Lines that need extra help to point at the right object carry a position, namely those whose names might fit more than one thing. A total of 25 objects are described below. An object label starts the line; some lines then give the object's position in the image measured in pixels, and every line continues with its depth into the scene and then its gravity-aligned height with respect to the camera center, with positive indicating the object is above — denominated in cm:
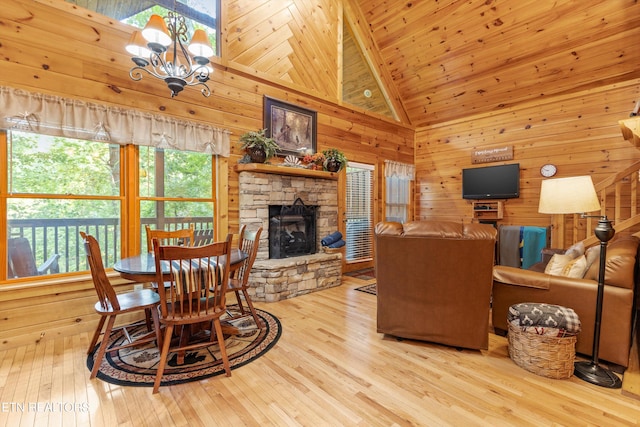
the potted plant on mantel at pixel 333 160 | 463 +70
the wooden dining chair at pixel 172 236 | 305 -34
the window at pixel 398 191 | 614 +30
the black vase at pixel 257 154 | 386 +66
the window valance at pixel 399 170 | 604 +74
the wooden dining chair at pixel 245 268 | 280 -61
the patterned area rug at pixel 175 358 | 207 -121
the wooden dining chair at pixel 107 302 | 203 -75
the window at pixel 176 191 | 333 +16
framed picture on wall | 434 +120
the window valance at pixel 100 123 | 256 +81
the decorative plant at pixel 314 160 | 448 +68
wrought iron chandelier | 225 +131
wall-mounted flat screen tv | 530 +43
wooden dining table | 206 -47
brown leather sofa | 208 -68
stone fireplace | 382 -25
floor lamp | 203 -4
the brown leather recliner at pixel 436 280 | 225 -60
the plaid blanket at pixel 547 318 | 204 -79
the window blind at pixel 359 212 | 554 -14
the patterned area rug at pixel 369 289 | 414 -122
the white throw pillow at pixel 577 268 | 237 -51
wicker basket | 202 -103
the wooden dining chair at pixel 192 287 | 185 -57
